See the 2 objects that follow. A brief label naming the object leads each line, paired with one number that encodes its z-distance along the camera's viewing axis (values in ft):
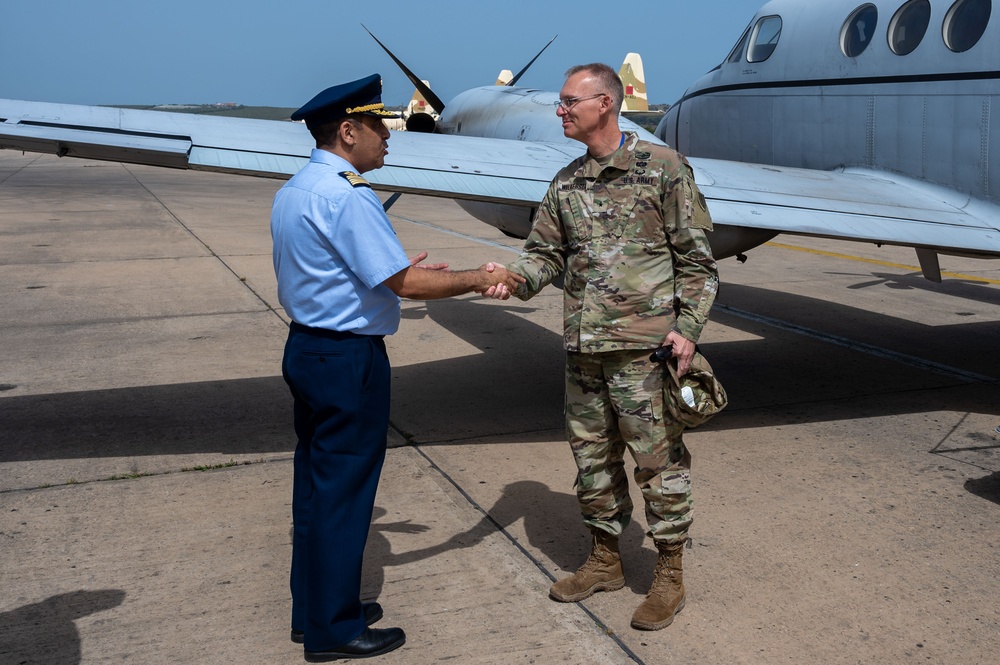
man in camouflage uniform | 13.30
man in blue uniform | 11.84
